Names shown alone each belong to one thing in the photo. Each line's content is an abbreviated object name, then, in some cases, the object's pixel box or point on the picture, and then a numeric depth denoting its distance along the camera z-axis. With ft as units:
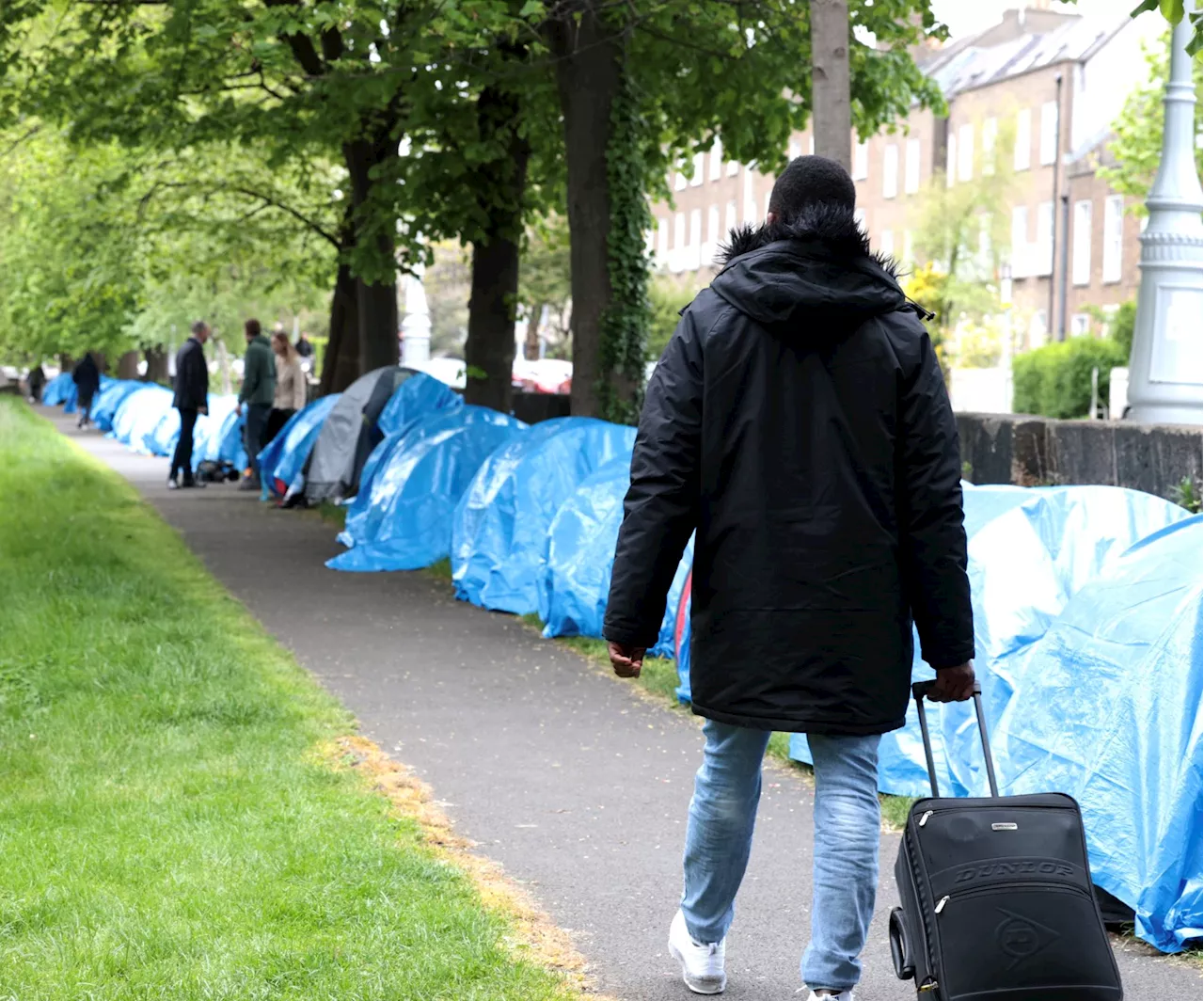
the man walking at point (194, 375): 67.77
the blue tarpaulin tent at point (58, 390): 187.32
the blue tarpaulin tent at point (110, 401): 125.70
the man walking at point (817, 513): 12.73
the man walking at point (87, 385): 138.51
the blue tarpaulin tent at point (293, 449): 61.11
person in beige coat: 69.26
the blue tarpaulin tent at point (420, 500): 45.27
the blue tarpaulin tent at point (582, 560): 33.30
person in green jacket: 66.95
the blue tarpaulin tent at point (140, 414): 103.71
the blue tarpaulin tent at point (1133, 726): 16.01
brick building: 188.75
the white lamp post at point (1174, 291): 35.68
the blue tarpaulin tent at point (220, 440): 77.56
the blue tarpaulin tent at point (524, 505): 37.55
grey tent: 56.59
